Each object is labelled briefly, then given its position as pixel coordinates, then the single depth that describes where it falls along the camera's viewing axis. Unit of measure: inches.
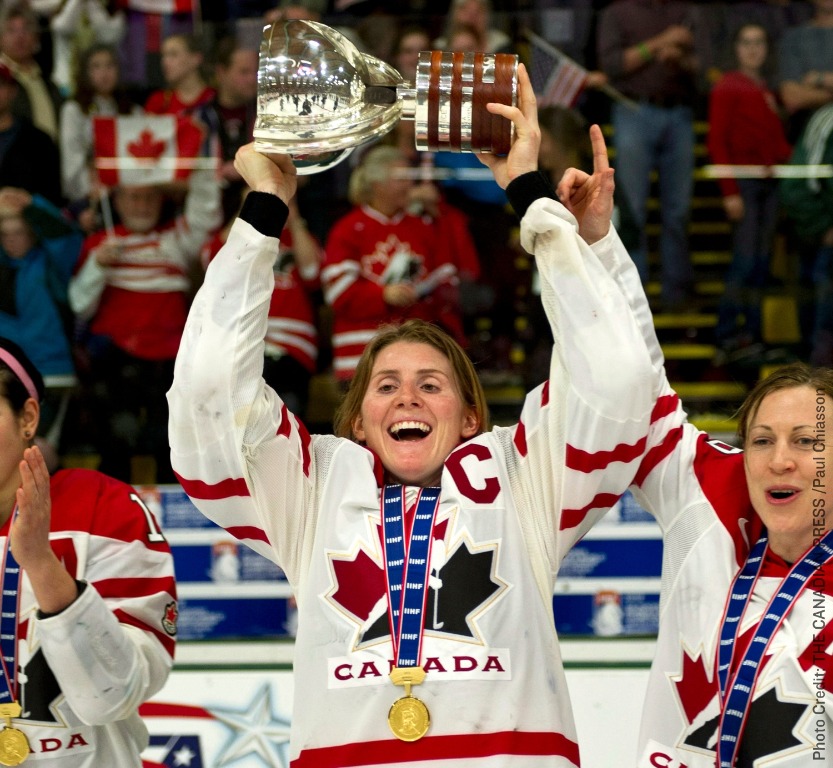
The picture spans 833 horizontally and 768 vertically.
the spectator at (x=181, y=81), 332.2
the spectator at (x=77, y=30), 336.8
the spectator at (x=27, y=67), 331.6
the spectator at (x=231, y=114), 327.9
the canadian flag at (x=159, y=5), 340.2
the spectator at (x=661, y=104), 320.5
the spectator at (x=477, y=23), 324.8
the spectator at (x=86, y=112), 330.0
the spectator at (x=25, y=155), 326.6
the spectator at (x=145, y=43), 335.3
